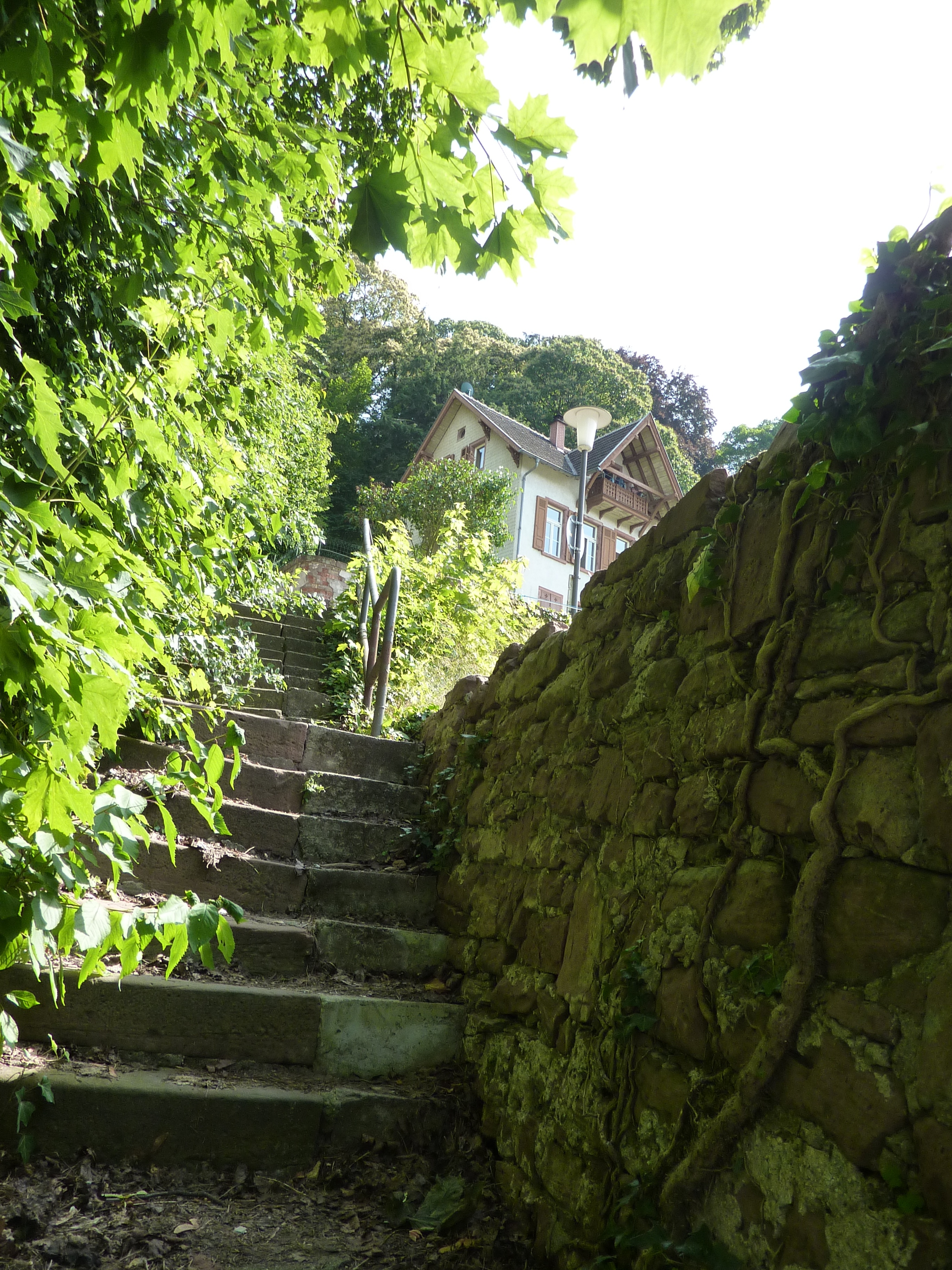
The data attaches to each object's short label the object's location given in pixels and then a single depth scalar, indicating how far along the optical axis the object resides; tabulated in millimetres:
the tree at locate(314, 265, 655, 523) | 22984
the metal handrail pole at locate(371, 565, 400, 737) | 4410
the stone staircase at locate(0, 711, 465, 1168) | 2088
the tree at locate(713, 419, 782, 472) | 13970
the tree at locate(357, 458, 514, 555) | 15414
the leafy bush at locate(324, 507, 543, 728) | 5523
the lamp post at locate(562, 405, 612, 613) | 6598
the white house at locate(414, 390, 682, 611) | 16859
